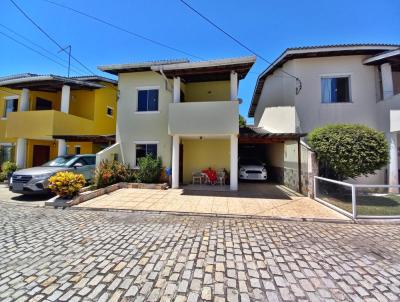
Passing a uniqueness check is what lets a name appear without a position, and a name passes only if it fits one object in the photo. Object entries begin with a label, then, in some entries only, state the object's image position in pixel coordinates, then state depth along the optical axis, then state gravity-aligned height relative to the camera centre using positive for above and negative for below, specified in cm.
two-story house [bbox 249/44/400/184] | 1055 +418
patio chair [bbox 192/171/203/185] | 1219 -107
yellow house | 1293 +290
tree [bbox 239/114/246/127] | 3188 +657
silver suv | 828 -69
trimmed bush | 773 +49
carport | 995 +25
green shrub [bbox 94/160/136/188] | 994 -78
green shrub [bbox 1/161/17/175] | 1286 -67
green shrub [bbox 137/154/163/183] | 1101 -57
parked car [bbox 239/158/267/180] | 1315 -70
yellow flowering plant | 766 -101
